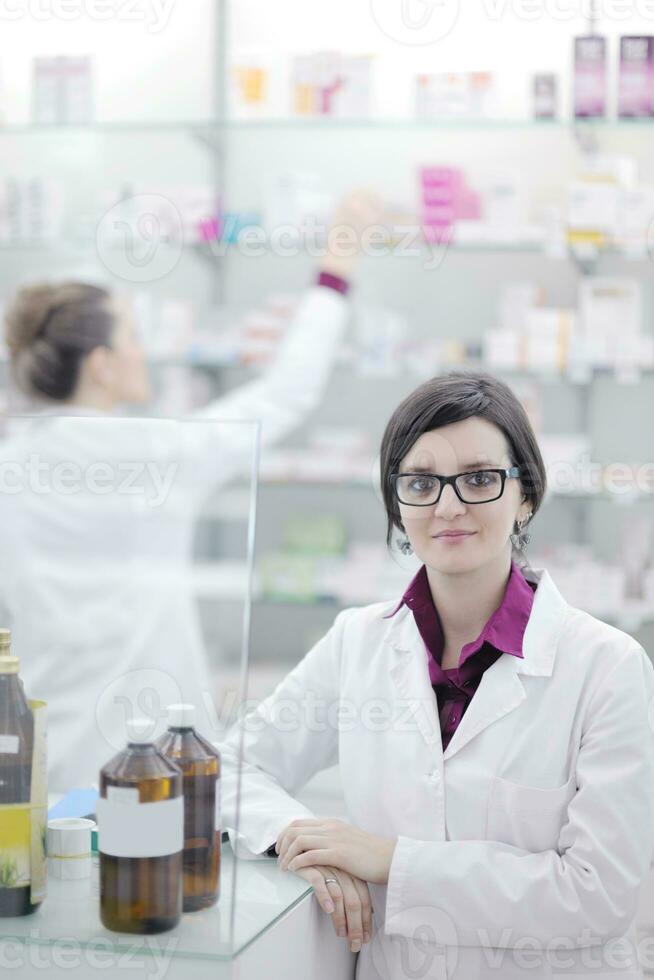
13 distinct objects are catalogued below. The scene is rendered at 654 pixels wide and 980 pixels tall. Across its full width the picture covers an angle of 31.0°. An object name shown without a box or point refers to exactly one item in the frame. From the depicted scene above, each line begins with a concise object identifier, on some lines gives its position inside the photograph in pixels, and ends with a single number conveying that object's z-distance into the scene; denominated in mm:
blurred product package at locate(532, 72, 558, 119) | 3721
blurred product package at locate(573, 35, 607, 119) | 3629
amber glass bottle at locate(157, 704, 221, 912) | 1273
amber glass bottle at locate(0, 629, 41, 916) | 1282
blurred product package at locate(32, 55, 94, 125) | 4020
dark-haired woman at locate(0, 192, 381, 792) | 1710
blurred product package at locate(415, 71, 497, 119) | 3758
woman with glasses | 1420
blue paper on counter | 1611
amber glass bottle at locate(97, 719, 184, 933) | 1185
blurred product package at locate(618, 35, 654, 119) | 3588
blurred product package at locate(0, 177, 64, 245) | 4055
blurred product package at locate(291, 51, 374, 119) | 3832
